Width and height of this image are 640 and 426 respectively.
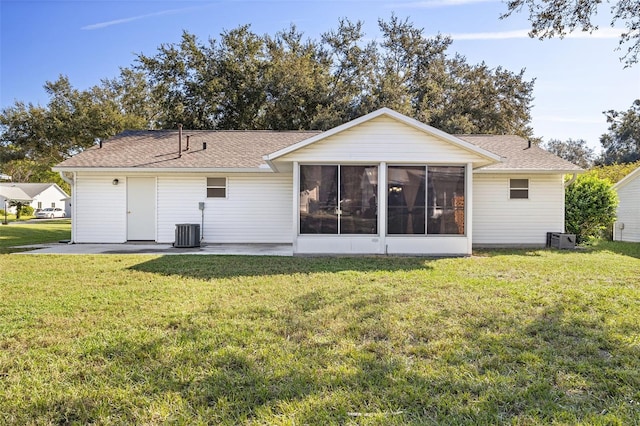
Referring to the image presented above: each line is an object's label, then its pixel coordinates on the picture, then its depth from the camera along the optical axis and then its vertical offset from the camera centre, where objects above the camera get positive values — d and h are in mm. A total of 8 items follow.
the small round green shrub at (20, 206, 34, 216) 36500 +170
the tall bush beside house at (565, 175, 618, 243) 11938 +306
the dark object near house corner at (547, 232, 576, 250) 11078 -743
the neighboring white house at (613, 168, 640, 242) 14305 +235
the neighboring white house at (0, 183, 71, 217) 43125 +2395
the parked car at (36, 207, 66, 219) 39719 -28
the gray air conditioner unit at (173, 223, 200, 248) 10820 -642
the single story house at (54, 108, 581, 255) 9156 +723
